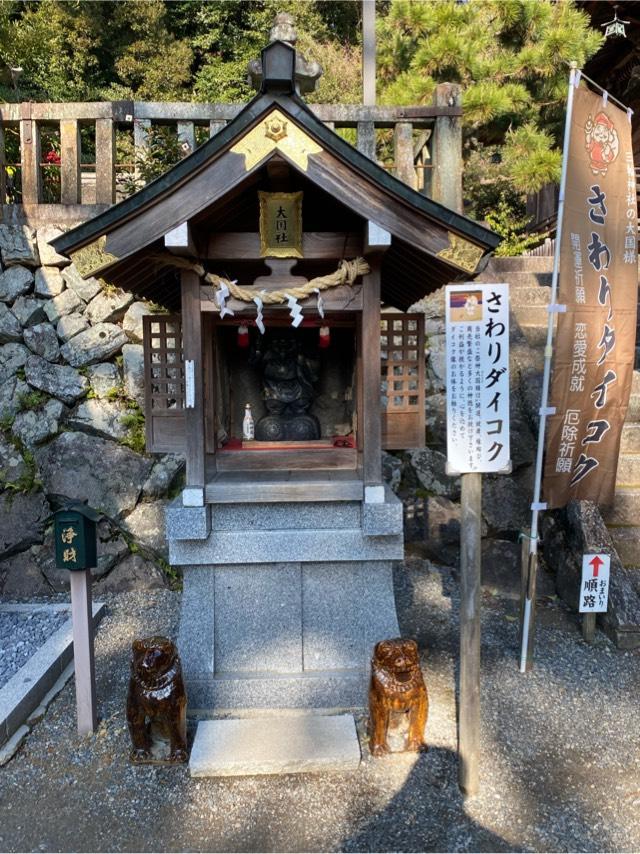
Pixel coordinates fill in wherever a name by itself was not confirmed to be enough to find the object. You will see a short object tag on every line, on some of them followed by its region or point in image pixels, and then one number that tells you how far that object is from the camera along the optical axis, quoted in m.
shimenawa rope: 3.62
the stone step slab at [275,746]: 3.33
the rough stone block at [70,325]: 7.08
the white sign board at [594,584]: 4.84
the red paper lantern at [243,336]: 4.20
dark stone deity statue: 4.79
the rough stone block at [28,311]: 7.08
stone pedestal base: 3.92
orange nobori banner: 4.71
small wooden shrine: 3.34
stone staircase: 5.85
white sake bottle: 4.83
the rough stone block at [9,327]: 7.03
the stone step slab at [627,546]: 5.71
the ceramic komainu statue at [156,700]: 3.38
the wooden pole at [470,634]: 3.18
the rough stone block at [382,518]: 3.78
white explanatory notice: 3.20
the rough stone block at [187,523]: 3.76
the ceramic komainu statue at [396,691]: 3.41
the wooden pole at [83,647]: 3.72
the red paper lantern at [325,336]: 4.19
